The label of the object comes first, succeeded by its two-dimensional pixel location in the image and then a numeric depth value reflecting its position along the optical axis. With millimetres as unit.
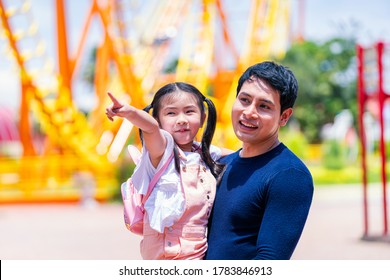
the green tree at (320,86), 21875
